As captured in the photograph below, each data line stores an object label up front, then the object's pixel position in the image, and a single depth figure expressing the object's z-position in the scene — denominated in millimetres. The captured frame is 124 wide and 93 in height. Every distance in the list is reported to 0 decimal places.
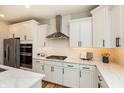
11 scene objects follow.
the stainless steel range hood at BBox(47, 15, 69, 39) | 2126
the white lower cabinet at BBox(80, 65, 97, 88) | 1586
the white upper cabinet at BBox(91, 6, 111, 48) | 1423
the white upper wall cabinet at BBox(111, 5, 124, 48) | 1050
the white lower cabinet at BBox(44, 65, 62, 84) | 1954
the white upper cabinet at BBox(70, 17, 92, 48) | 1836
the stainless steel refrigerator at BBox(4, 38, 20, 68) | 2342
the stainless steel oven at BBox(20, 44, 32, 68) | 2326
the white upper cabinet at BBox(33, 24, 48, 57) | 2443
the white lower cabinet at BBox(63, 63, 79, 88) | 1764
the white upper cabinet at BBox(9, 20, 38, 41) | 2298
